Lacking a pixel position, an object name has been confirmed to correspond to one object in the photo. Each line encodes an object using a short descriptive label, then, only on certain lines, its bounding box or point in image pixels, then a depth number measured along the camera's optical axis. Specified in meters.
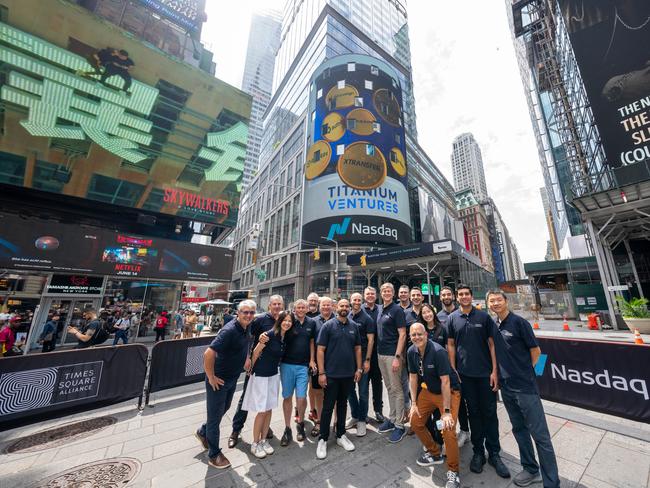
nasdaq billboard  30.98
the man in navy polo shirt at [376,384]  5.07
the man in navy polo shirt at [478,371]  3.53
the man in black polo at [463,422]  4.16
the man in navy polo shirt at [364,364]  4.62
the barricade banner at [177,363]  6.57
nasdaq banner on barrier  4.19
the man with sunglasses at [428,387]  3.47
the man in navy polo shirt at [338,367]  4.02
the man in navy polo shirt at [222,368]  3.72
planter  12.61
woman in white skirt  3.98
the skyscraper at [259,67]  118.88
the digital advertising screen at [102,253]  12.55
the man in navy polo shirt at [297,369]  4.44
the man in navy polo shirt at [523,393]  3.01
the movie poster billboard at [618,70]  14.94
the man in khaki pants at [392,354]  4.50
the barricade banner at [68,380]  4.81
